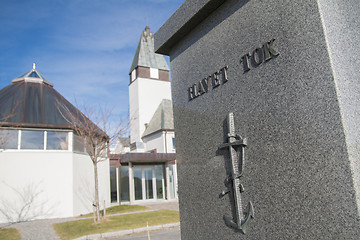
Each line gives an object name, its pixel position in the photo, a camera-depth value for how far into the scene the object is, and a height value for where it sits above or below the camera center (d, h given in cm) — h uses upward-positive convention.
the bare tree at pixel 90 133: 1405 +292
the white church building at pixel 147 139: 2247 +458
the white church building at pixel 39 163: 1485 +150
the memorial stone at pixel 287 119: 184 +42
